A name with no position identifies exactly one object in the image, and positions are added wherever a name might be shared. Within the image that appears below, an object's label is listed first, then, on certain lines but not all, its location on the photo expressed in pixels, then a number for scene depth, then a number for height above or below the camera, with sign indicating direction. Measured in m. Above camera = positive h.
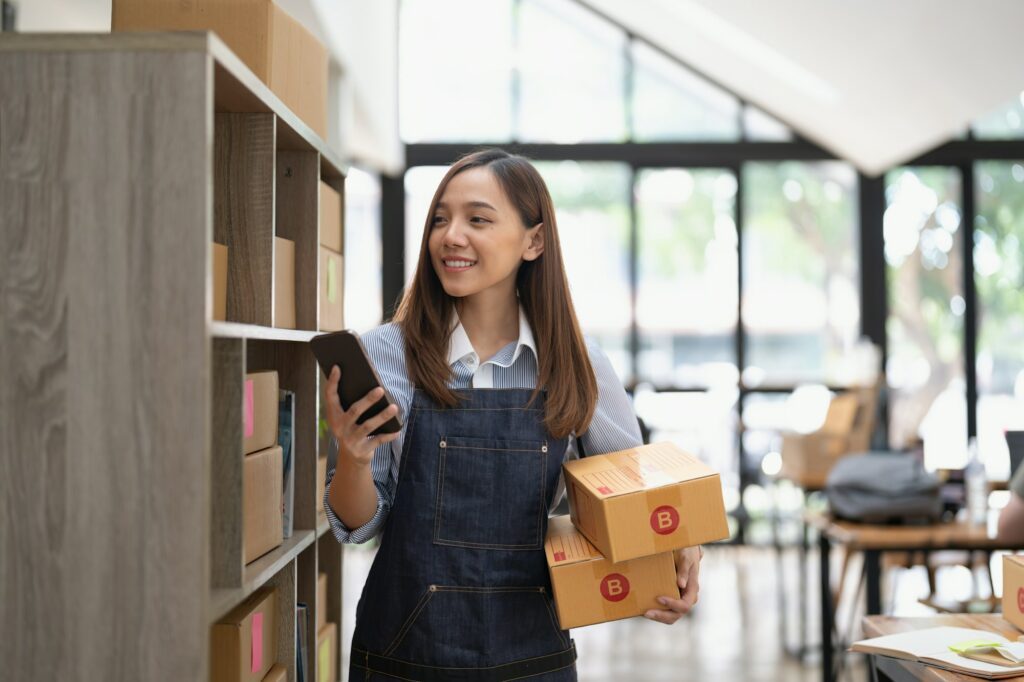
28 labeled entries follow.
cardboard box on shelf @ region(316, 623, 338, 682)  2.12 -0.63
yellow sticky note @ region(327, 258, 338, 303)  2.14 +0.17
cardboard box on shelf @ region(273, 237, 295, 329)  1.80 +0.14
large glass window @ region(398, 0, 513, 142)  7.92 +2.29
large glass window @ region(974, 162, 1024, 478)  7.71 +0.49
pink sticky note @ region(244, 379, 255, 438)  1.59 -0.08
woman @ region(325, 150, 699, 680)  1.67 -0.18
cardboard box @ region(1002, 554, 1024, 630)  1.74 -0.40
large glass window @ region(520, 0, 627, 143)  7.93 +2.26
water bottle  3.26 -0.44
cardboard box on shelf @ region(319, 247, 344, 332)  2.08 +0.15
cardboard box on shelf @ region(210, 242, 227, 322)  1.52 +0.13
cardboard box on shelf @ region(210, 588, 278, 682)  1.57 -0.45
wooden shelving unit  1.24 +0.01
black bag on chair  3.19 -0.42
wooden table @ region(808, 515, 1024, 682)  3.04 -0.54
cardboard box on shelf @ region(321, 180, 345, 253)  2.12 +0.31
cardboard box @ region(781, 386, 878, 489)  5.42 -0.44
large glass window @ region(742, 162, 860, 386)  7.88 +0.84
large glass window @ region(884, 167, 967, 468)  7.74 +0.39
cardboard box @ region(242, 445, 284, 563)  1.57 -0.23
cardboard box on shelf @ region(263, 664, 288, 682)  1.77 -0.55
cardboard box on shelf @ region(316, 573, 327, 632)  2.20 -0.53
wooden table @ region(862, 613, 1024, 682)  1.62 -0.49
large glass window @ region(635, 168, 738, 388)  7.86 +0.74
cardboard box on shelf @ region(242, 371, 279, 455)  1.60 -0.08
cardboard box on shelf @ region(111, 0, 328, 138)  1.68 +0.57
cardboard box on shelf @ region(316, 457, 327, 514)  2.15 -0.24
